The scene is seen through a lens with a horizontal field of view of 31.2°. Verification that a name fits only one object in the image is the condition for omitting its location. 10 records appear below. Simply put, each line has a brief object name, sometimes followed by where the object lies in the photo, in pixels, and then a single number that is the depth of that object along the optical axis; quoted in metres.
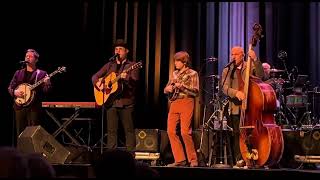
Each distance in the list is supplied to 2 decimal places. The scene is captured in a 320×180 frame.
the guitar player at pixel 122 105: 8.72
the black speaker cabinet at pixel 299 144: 9.22
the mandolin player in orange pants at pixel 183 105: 8.45
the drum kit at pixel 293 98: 9.98
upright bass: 7.26
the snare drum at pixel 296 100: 10.22
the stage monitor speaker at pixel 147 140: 9.80
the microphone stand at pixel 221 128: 8.82
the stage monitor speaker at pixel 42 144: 8.71
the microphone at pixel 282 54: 10.77
